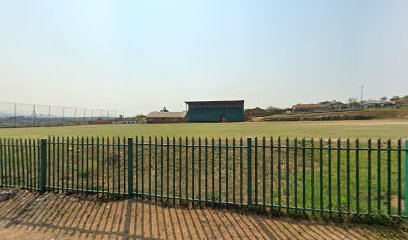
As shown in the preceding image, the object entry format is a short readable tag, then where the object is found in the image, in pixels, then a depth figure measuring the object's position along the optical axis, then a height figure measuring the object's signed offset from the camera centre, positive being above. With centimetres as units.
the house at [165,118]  6556 +15
